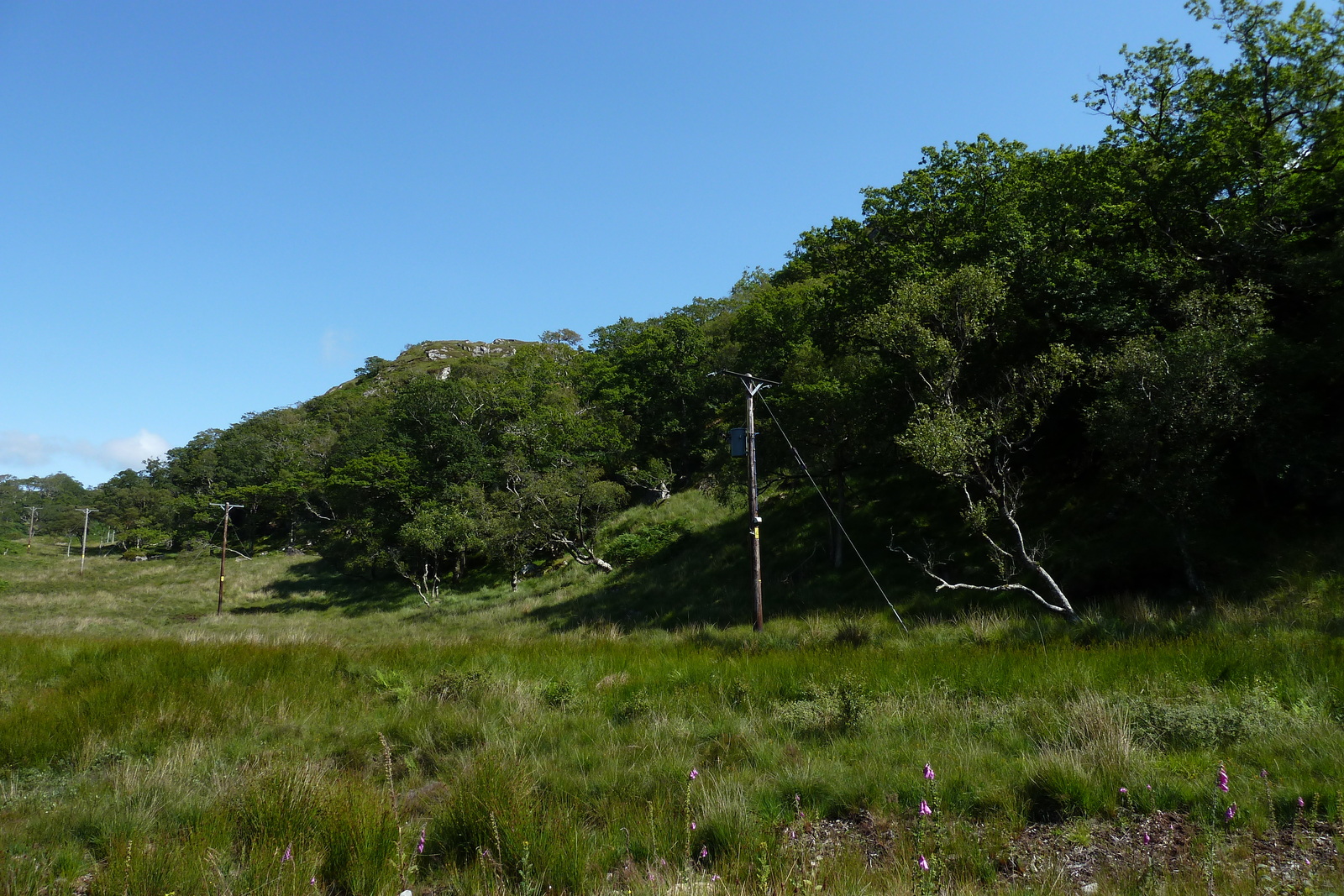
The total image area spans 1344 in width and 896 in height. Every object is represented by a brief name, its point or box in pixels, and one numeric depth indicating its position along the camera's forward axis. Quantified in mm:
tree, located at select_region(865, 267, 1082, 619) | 13336
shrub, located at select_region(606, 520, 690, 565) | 35344
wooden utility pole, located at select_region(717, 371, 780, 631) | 16750
